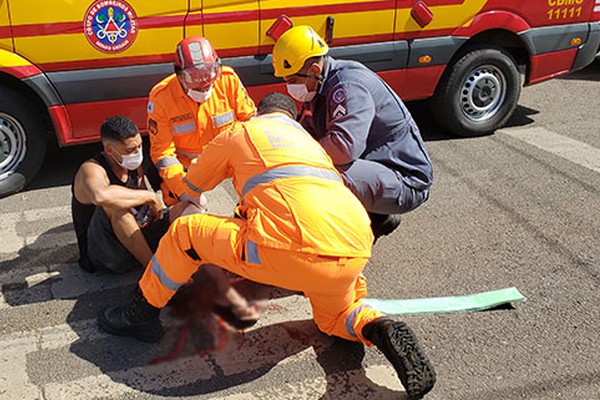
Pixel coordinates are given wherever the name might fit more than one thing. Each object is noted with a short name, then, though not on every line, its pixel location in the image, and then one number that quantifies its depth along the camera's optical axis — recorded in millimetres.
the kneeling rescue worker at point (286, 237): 3070
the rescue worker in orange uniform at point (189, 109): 4309
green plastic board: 3934
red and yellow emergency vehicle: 4926
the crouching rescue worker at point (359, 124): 3895
